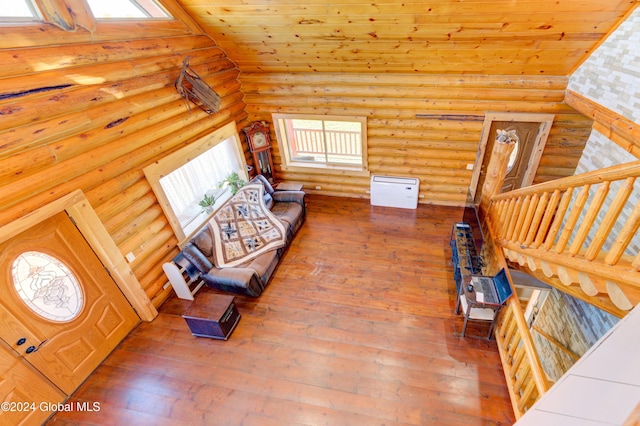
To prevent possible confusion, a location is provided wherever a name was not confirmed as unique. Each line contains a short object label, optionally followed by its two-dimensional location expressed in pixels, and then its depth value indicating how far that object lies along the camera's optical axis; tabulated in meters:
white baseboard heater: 5.83
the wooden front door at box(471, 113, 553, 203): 4.80
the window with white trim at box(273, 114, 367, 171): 6.15
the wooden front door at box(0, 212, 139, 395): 2.79
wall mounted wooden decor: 4.18
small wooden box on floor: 3.61
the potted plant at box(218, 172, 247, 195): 5.62
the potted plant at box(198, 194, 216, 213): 4.97
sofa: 4.14
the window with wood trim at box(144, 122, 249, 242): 4.23
